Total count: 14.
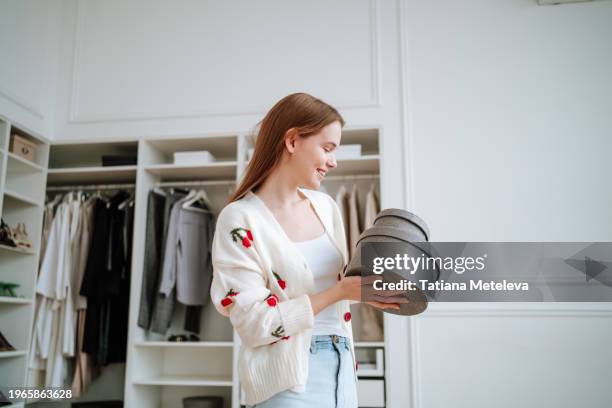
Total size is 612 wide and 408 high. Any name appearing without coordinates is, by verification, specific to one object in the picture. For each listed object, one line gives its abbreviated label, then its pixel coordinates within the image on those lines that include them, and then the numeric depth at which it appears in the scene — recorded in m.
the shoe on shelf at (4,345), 3.31
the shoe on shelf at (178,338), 3.55
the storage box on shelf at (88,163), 3.74
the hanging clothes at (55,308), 3.48
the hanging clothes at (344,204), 3.48
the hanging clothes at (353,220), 3.39
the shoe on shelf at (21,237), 3.44
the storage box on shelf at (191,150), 3.64
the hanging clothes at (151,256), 3.47
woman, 1.18
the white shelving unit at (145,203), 3.45
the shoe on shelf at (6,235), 3.29
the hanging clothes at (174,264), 3.49
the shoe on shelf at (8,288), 3.39
